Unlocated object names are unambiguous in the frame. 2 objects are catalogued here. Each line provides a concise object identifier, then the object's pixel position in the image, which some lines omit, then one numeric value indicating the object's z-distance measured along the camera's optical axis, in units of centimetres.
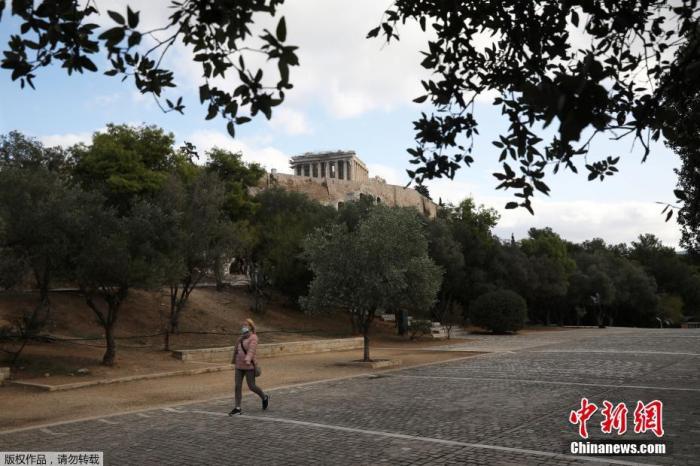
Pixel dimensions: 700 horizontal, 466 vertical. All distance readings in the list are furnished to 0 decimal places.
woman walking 1115
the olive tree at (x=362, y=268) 2092
